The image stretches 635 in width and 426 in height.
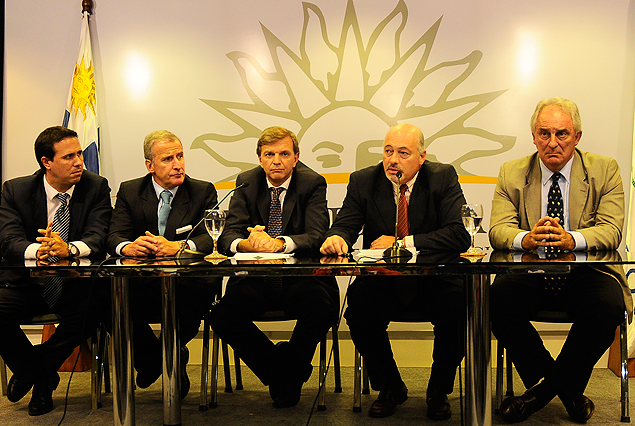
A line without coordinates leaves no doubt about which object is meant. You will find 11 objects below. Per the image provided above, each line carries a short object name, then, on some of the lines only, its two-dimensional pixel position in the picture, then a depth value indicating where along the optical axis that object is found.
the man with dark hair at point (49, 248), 2.83
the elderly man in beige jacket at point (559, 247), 2.49
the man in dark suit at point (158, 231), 2.87
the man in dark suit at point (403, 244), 2.64
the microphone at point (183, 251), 2.56
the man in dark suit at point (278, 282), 2.72
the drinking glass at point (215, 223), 2.37
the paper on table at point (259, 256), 2.35
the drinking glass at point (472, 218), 2.33
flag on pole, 4.02
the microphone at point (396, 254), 2.12
